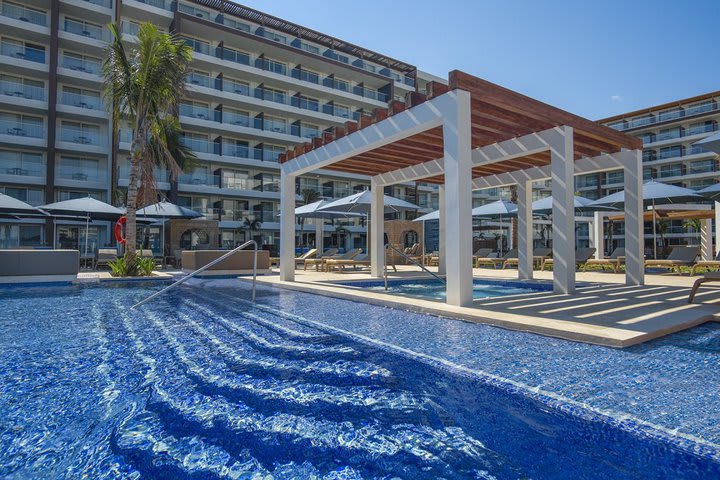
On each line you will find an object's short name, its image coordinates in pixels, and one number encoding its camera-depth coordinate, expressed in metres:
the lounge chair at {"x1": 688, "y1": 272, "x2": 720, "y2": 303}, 5.57
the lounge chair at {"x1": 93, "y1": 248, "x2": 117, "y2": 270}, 14.89
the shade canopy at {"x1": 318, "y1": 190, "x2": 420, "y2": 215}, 13.70
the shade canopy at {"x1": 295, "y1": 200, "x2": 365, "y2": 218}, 15.07
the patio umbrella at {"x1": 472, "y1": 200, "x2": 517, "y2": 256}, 15.79
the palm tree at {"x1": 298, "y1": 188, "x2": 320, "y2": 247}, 34.69
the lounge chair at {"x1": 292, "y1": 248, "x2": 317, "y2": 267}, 16.17
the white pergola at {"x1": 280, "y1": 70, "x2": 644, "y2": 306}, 6.09
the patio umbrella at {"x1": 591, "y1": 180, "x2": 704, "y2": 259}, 12.62
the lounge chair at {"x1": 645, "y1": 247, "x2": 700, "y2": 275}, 11.47
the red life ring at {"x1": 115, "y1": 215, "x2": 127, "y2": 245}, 15.67
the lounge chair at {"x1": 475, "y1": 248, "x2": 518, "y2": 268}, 15.82
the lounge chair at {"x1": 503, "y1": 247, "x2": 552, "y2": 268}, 15.03
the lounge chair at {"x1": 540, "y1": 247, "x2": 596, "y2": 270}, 12.84
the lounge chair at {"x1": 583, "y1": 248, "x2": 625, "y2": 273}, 12.99
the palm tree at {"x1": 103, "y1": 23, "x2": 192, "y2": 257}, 11.59
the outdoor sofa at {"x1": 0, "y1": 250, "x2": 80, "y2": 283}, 10.26
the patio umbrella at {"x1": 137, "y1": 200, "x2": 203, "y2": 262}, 15.51
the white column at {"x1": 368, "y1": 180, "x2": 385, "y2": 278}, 11.73
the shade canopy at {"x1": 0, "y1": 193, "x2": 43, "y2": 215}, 12.18
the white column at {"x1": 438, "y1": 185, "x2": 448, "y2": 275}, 12.69
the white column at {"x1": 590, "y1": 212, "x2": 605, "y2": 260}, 18.55
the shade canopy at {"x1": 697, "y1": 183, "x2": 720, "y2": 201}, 10.25
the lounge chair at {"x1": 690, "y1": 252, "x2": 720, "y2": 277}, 10.58
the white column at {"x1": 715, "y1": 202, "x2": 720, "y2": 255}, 15.26
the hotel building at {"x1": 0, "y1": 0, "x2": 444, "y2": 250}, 25.73
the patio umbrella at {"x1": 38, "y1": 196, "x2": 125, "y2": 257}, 13.66
